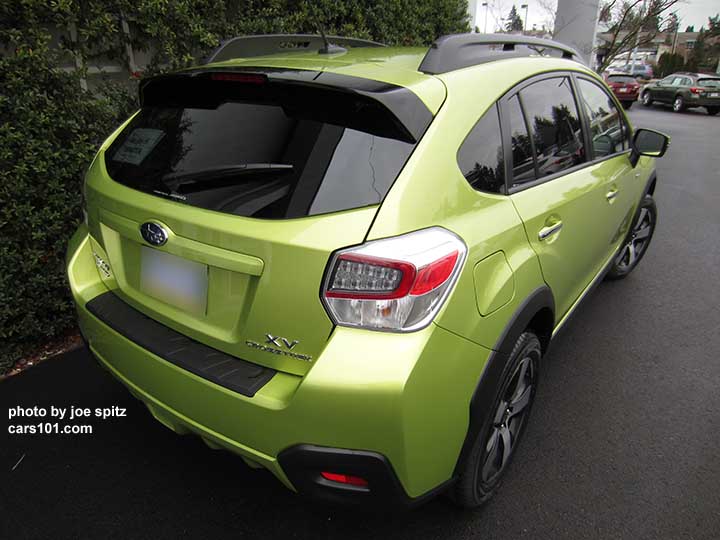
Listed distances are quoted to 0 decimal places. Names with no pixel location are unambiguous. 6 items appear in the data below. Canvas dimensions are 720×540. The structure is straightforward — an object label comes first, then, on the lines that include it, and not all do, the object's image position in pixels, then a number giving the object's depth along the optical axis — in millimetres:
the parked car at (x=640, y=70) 35297
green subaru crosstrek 1439
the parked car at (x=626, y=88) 22562
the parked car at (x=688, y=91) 19500
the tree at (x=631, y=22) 13109
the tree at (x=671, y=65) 41781
